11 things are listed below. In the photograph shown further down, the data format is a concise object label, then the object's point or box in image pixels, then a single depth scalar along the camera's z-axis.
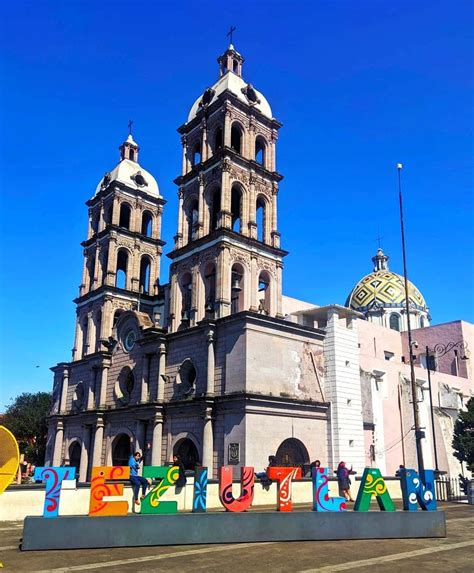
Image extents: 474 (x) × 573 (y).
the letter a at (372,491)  14.74
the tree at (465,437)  38.47
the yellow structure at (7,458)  10.00
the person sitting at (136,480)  17.16
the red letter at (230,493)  14.86
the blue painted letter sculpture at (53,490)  12.77
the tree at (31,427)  52.37
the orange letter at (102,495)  13.36
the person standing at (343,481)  23.48
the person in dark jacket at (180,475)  19.02
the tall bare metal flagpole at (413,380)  24.05
